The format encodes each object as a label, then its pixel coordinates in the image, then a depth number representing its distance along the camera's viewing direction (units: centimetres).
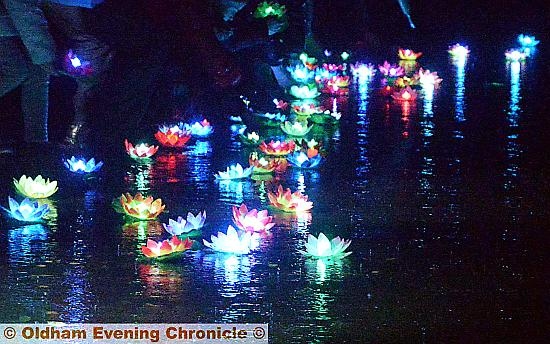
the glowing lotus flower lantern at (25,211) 1200
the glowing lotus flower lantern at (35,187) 1306
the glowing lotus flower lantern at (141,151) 1585
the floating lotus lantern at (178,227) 1134
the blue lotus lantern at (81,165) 1448
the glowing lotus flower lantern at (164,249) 1056
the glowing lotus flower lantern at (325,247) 1078
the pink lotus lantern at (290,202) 1269
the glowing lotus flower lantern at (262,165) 1504
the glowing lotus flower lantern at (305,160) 1545
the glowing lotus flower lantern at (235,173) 1456
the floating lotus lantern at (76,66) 1524
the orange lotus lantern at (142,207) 1221
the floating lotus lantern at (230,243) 1088
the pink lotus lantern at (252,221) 1165
